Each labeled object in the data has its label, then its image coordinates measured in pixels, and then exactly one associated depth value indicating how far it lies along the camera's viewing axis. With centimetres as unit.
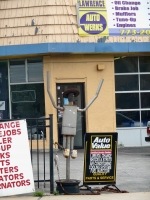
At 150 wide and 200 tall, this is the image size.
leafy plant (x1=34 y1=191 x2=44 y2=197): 1064
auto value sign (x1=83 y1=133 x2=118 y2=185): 1100
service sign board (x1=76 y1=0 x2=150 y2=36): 1898
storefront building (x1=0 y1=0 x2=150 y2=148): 1877
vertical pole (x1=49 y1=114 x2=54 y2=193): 1062
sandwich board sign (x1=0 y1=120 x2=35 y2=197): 1044
